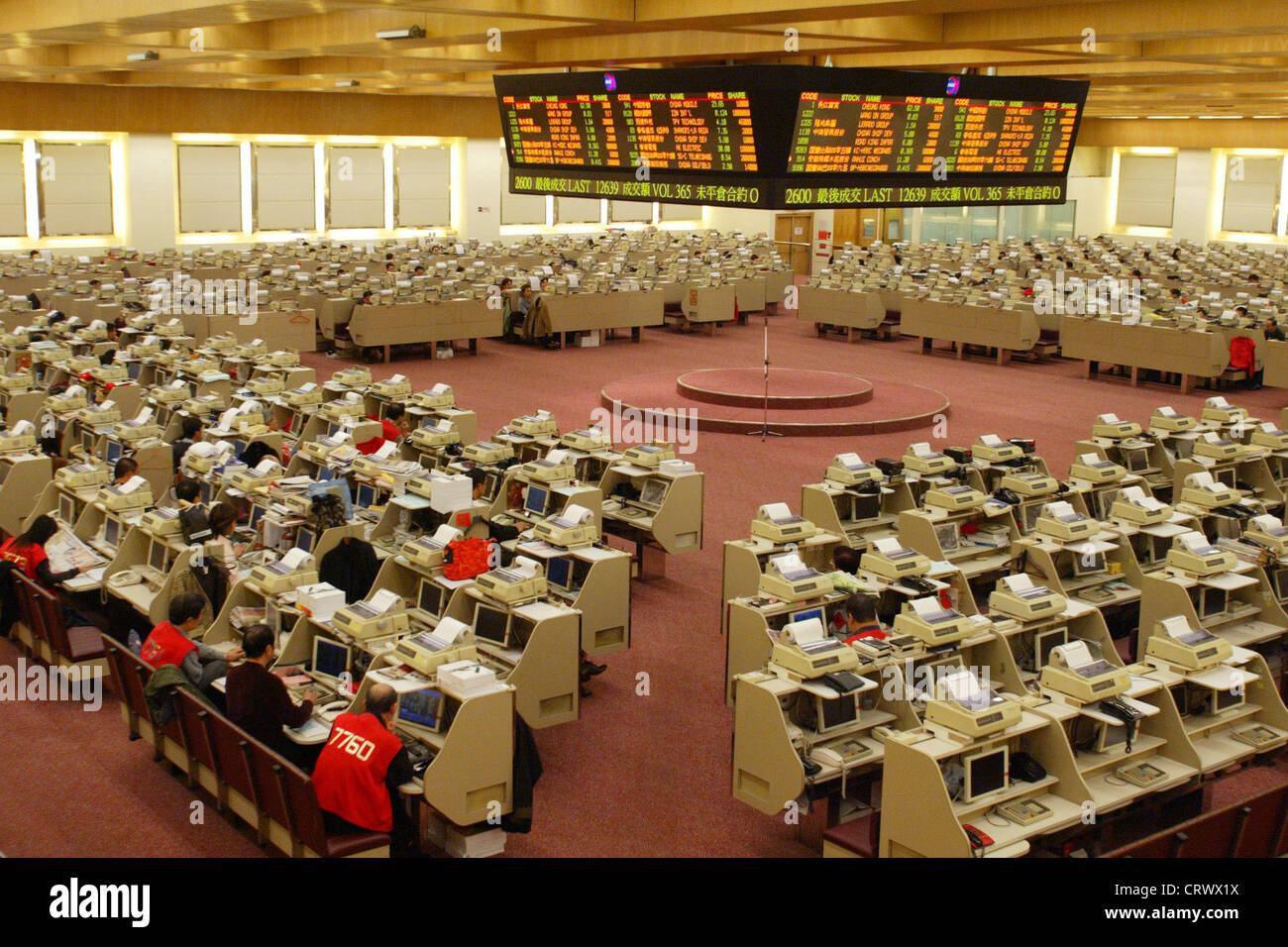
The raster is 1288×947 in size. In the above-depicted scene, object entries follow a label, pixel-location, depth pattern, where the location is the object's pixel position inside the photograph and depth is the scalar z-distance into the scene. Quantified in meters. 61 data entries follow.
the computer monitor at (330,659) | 7.89
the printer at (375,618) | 7.90
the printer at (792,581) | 8.48
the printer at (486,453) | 11.89
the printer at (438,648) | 7.27
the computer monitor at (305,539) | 9.87
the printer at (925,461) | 11.71
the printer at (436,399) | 14.30
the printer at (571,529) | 9.40
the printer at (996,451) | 12.06
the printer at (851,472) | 11.30
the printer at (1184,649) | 7.59
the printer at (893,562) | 8.97
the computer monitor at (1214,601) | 9.14
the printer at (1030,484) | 11.19
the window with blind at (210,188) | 32.97
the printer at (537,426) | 12.55
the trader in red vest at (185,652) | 7.46
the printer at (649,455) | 11.55
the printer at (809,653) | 7.15
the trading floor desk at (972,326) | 22.25
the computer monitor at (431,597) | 8.80
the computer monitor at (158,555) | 9.70
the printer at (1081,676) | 7.03
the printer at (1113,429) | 13.27
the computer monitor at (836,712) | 7.22
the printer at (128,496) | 10.40
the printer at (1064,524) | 9.90
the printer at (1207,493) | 10.88
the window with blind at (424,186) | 37.22
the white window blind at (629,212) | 41.12
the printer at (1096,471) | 11.77
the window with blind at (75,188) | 31.02
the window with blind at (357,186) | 35.91
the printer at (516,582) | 8.30
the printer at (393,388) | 15.08
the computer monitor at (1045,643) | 8.30
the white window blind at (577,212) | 40.00
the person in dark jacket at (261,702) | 6.92
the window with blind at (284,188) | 34.47
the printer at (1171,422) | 13.70
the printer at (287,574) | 8.55
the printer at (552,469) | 11.02
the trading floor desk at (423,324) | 21.06
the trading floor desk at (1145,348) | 19.67
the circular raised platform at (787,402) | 17.11
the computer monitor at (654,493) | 11.34
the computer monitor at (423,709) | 7.07
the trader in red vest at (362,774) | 6.36
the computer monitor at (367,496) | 11.25
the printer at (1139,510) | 10.38
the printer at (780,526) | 9.77
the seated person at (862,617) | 8.02
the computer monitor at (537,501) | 10.94
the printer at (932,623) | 7.77
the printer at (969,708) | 6.44
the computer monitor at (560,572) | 9.27
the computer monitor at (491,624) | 8.38
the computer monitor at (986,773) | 6.39
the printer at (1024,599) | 8.30
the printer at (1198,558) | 9.05
